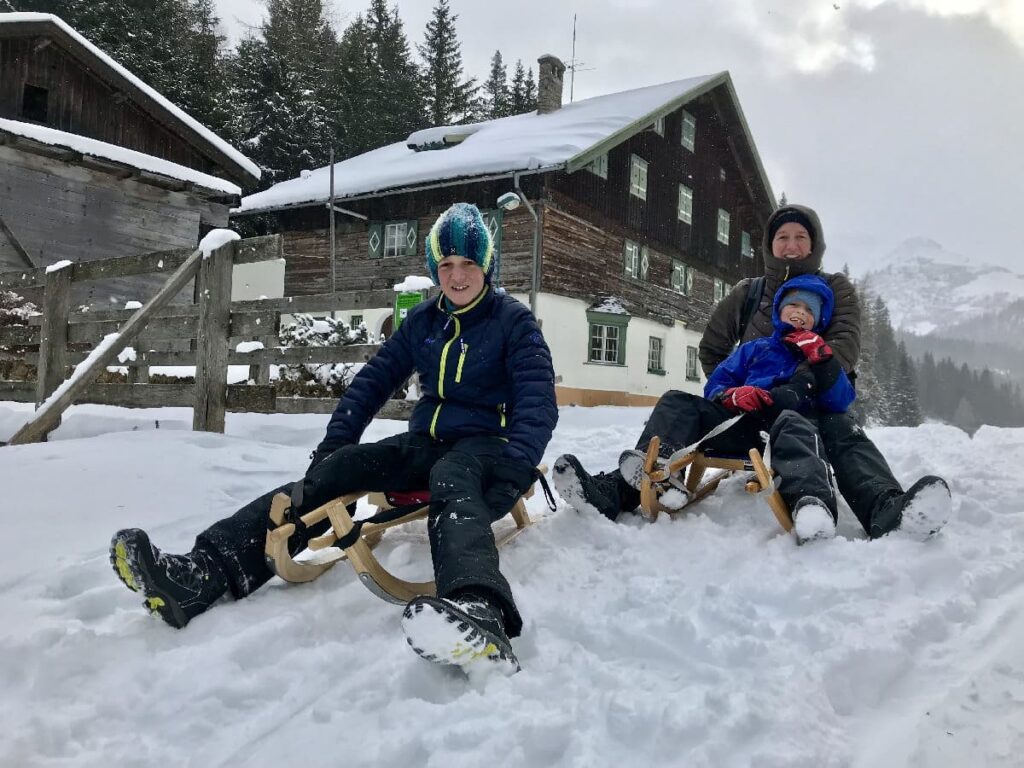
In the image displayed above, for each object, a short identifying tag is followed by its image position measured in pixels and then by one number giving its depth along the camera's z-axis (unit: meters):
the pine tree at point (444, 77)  38.00
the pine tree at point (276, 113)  31.80
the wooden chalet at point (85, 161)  12.80
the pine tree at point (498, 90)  39.80
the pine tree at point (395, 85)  35.31
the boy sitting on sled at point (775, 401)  3.08
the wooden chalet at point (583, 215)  18.05
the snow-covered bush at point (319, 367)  10.20
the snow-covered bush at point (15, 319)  7.45
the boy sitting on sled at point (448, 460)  2.03
